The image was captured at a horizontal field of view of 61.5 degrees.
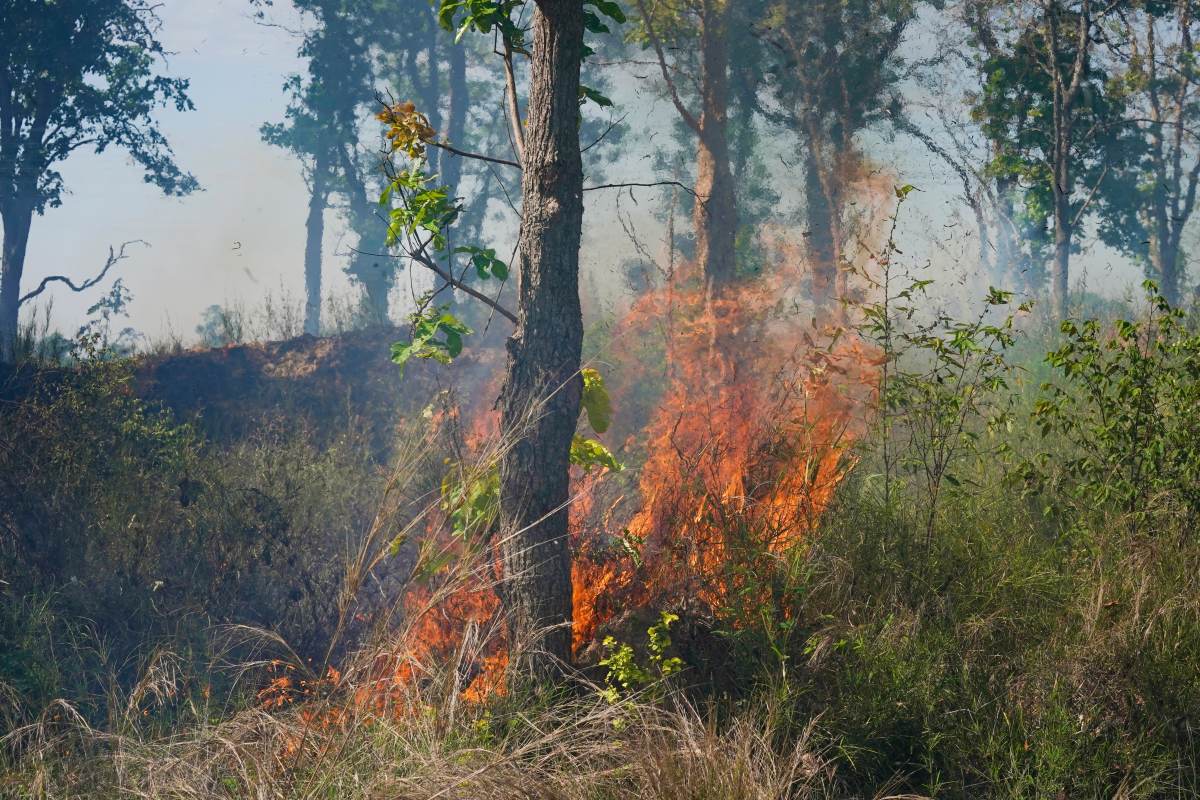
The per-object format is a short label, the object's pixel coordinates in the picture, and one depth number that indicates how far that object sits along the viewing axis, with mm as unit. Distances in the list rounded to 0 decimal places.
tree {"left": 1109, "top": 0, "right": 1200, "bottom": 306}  15023
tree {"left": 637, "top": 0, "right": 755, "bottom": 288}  14062
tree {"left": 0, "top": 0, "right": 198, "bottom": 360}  17906
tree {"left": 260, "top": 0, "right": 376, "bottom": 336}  25219
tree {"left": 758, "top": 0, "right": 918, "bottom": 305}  18000
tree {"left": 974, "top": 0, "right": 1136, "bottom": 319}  14008
